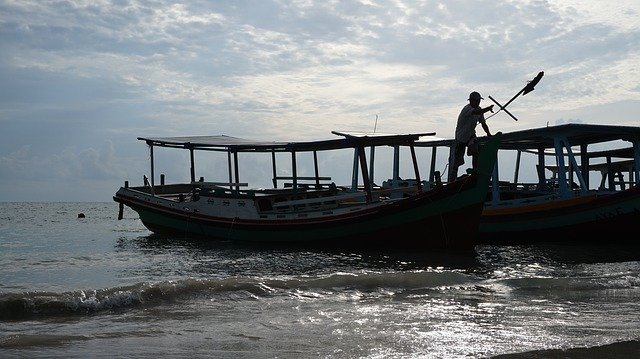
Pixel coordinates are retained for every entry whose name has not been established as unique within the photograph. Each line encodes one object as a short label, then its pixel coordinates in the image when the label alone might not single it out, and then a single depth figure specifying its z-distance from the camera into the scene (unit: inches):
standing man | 583.8
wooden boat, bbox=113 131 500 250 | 629.6
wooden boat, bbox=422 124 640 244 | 659.4
